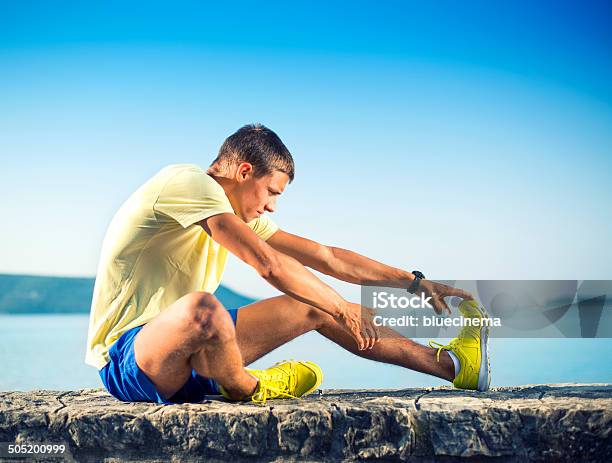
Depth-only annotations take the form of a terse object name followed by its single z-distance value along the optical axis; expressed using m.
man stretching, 2.04
